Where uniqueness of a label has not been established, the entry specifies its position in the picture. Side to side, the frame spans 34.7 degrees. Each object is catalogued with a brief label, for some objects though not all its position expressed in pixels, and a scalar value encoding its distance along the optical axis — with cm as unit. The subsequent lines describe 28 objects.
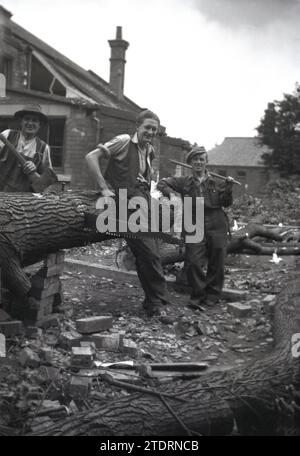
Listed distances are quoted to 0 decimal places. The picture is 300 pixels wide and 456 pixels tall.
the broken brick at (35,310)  454
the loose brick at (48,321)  458
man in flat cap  585
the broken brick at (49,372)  338
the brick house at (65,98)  1323
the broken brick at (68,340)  414
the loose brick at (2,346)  372
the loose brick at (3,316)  427
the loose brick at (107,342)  423
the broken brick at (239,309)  558
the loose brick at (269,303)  562
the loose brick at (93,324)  445
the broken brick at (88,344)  404
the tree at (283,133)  2888
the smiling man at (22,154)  560
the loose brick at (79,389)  307
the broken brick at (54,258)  478
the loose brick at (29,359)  357
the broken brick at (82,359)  365
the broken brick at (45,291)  460
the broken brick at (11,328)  421
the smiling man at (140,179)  520
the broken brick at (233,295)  629
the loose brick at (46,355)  371
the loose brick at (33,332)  428
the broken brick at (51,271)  471
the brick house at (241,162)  4412
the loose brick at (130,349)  413
